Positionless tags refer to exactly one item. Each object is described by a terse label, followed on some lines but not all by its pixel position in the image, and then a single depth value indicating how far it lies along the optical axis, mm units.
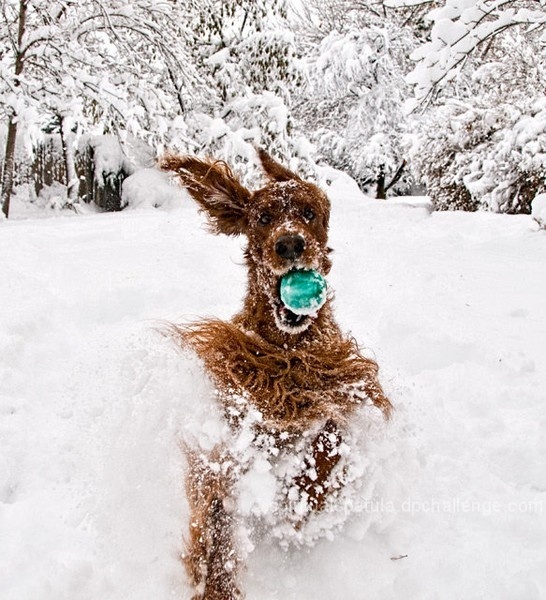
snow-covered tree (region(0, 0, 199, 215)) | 8258
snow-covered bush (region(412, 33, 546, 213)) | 8070
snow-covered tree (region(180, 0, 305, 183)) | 11055
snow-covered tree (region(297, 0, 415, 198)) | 17406
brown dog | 2152
